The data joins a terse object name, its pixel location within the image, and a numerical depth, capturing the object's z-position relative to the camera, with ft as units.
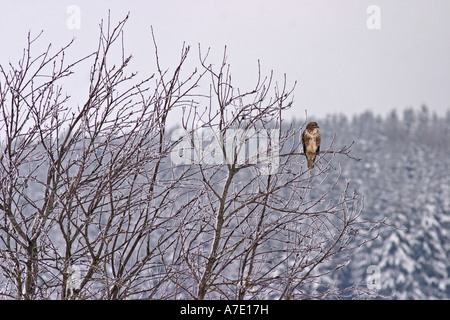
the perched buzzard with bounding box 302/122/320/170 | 40.68
